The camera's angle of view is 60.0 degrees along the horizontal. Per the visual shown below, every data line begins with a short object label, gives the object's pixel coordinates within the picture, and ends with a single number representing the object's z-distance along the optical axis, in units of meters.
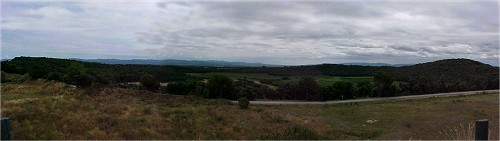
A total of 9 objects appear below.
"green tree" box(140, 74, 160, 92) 49.19
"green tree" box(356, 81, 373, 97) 52.88
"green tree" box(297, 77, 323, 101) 51.50
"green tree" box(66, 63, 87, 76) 36.32
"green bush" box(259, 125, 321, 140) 14.73
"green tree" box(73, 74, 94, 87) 34.19
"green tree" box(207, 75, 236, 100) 49.66
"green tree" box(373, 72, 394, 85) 52.25
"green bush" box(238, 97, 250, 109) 31.86
